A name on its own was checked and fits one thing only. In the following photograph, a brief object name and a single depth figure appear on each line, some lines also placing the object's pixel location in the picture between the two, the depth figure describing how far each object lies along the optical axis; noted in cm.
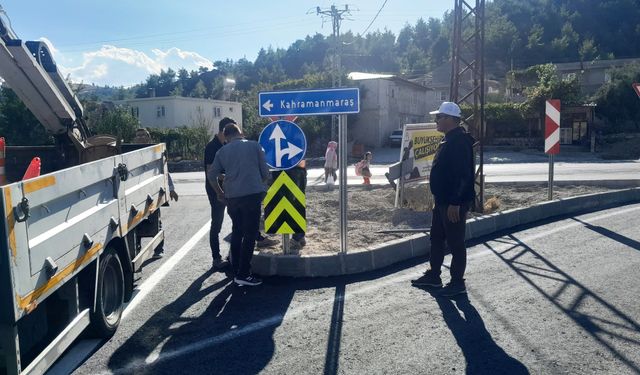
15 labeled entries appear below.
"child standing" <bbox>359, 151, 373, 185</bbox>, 1751
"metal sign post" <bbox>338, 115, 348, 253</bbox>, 696
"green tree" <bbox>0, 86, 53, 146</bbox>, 3064
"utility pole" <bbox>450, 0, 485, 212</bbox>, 1021
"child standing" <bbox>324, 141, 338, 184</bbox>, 1844
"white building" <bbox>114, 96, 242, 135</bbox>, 5353
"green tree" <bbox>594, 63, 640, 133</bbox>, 4744
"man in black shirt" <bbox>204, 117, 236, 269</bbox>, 728
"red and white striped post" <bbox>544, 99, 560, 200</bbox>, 1116
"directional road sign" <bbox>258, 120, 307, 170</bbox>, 707
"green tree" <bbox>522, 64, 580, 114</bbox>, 3975
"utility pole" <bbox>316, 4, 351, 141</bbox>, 3762
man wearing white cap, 586
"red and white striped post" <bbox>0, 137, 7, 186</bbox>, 606
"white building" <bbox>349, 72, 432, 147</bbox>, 4497
